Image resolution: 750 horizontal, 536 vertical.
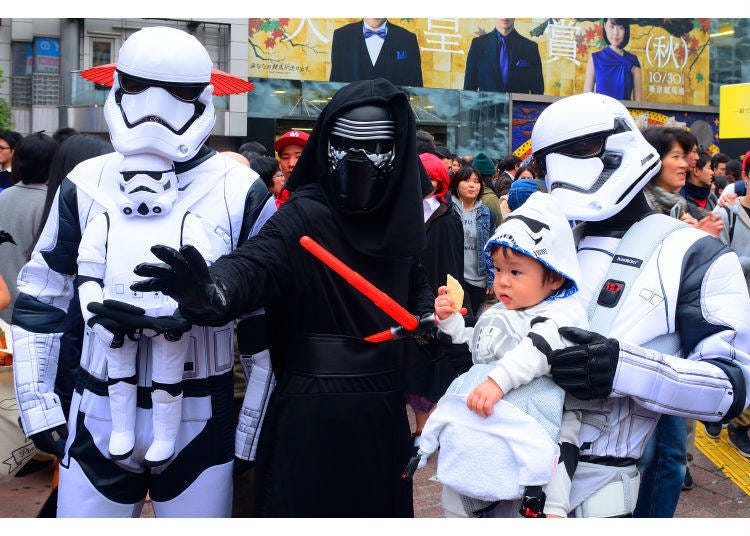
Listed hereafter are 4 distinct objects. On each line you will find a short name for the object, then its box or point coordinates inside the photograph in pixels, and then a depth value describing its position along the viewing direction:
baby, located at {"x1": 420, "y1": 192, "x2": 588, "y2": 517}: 2.01
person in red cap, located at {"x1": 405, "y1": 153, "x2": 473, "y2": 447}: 5.06
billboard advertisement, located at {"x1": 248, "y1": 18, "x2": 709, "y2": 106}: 23.27
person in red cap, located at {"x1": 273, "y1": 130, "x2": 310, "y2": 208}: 4.93
